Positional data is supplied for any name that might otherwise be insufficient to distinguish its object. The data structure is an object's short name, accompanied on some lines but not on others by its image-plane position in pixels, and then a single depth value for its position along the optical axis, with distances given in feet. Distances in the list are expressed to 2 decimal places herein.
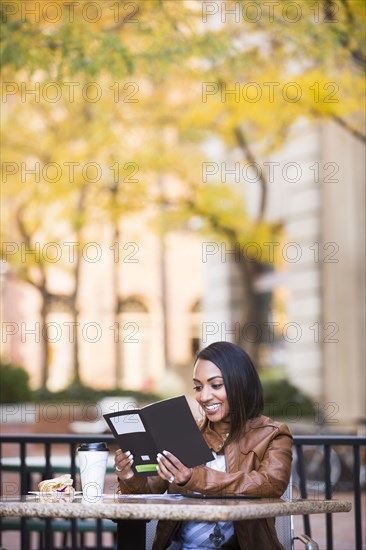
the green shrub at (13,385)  104.00
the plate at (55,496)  23.90
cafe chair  26.34
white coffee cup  24.46
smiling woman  24.54
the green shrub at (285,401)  94.71
